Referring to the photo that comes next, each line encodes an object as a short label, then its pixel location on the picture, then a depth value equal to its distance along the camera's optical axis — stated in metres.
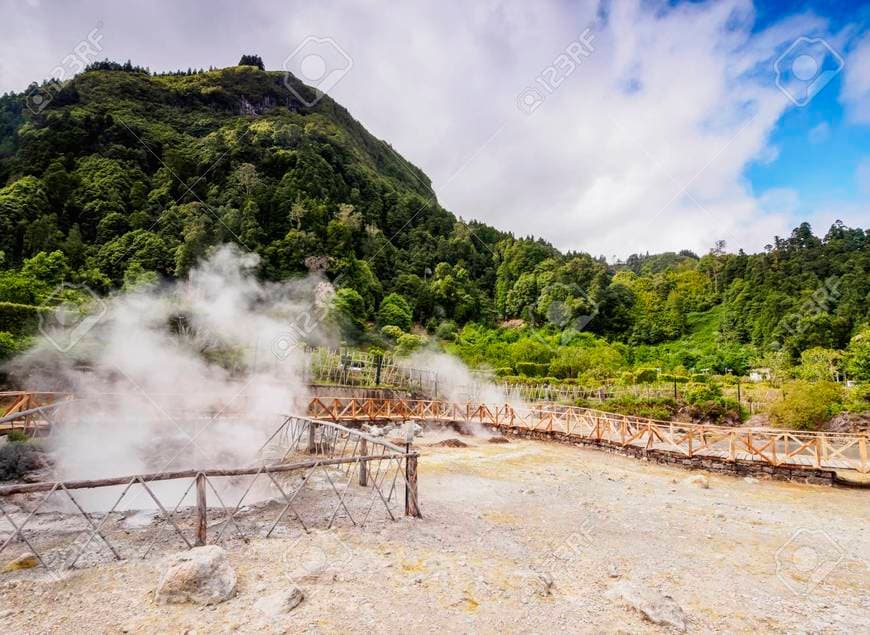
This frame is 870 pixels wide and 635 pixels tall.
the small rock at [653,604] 4.71
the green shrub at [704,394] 24.41
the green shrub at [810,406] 19.53
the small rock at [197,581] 4.72
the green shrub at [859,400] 18.53
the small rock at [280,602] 4.58
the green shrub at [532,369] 38.22
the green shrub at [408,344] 40.97
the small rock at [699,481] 11.84
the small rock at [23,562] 5.38
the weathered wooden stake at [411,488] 8.10
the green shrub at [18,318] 20.59
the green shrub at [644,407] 23.62
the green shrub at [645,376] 32.22
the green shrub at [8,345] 17.18
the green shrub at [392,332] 47.28
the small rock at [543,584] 5.33
